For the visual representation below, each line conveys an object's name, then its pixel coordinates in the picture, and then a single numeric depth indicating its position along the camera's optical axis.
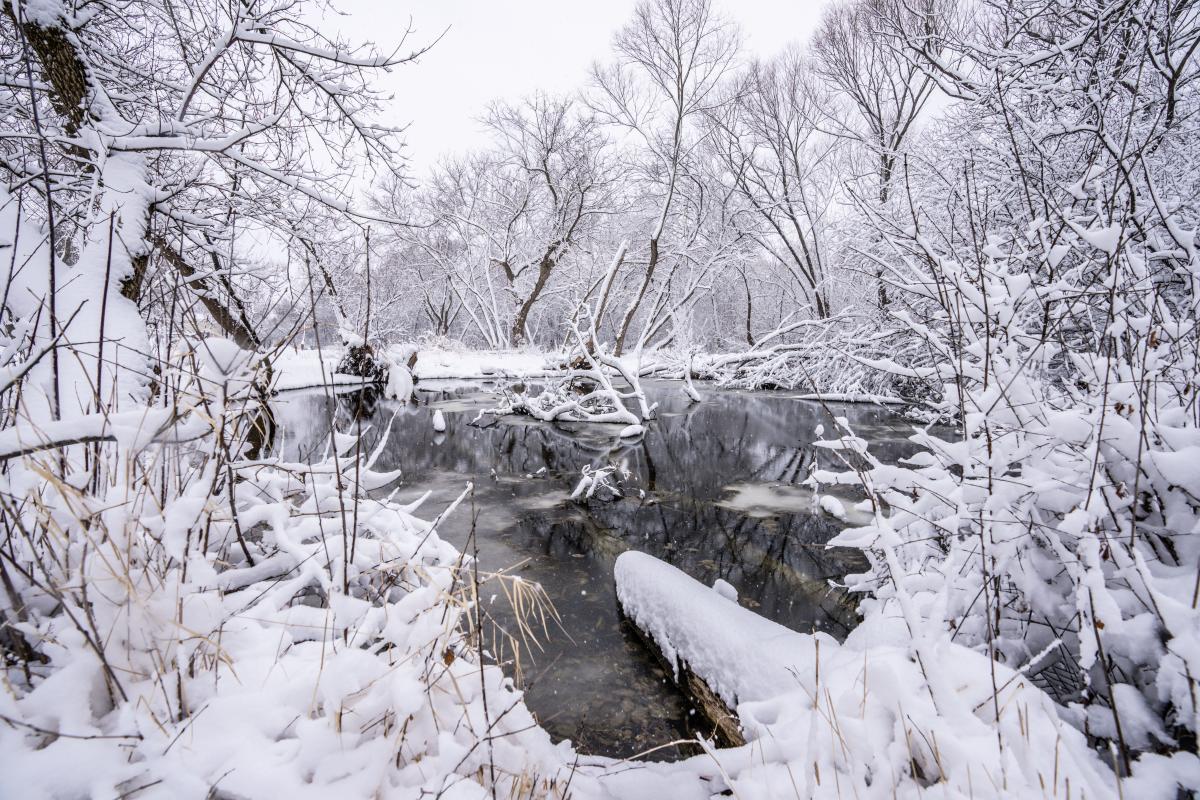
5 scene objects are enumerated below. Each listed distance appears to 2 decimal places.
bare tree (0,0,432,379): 3.29
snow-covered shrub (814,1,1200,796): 1.32
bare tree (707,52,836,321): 17.09
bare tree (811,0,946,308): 14.32
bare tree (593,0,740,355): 16.53
